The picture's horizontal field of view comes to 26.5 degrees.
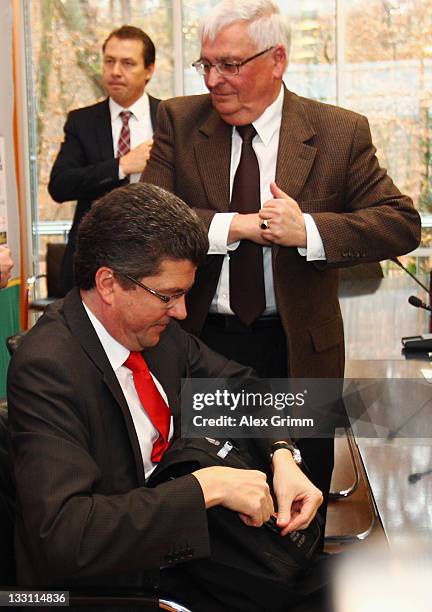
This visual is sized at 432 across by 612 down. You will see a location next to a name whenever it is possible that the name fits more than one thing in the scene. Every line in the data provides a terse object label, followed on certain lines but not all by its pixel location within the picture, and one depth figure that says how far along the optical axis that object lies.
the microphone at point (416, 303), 3.09
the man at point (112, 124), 4.24
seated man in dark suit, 1.41
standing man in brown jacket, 2.27
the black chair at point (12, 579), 1.46
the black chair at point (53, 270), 5.51
